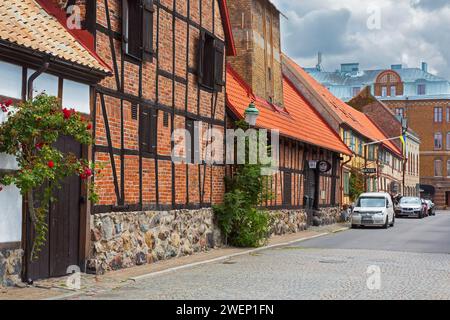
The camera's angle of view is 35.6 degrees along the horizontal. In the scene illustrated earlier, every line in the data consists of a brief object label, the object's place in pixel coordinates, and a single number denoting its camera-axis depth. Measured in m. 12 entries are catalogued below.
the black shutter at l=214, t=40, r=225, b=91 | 20.03
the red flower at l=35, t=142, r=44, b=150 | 11.05
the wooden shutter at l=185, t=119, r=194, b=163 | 18.19
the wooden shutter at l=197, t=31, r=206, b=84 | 18.86
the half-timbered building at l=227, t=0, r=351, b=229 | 25.92
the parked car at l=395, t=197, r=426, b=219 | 48.34
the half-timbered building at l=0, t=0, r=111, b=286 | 11.30
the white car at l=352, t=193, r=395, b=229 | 32.31
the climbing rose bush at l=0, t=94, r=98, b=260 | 10.77
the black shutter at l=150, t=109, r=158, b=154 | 16.19
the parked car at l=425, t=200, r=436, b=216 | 56.31
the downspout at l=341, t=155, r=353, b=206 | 38.88
